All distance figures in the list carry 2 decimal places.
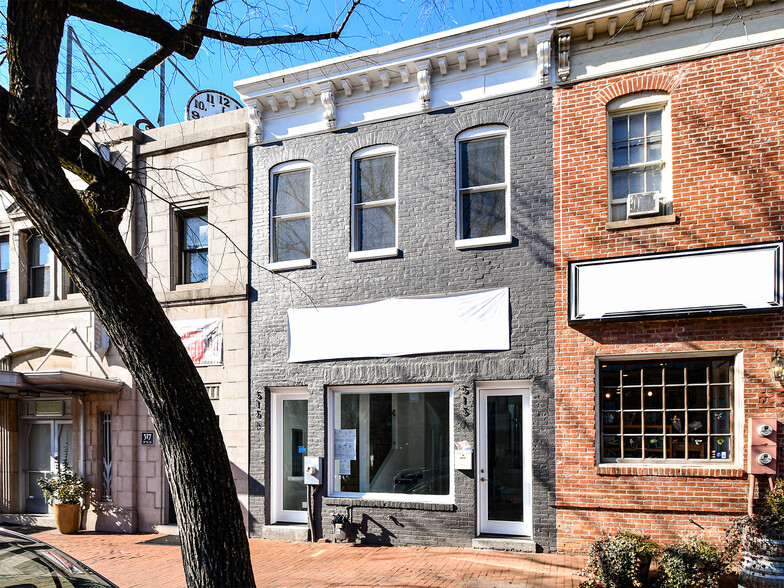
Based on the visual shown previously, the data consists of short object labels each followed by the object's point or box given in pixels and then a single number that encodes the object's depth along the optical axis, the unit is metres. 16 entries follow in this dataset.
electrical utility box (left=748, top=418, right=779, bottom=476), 8.32
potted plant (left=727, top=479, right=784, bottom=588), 7.20
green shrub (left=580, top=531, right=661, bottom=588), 7.43
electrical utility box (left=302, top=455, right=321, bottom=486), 11.05
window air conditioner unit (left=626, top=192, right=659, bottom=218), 9.34
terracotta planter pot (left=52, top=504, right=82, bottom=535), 12.70
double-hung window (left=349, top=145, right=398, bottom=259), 11.27
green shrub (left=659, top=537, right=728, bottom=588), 7.36
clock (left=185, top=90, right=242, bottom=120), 13.68
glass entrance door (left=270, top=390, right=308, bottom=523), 11.66
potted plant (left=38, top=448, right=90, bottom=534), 12.72
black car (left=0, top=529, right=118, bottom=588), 3.95
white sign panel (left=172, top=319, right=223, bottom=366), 12.35
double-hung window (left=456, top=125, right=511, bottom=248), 10.50
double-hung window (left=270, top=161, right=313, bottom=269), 11.95
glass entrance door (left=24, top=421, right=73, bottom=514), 14.03
